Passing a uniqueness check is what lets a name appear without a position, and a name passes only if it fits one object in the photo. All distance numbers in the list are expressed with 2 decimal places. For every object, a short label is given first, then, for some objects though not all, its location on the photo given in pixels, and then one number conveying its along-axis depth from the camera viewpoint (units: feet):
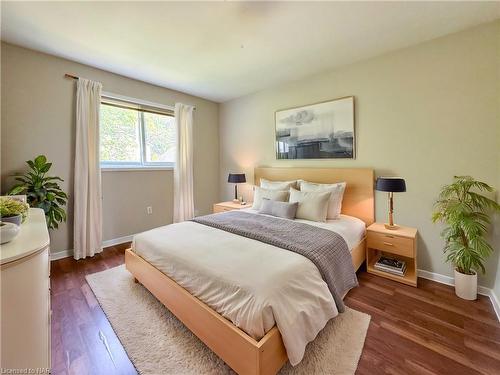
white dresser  2.59
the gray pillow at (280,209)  8.75
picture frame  9.72
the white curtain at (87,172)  9.50
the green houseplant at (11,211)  3.78
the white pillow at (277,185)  10.44
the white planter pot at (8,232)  3.10
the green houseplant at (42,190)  8.02
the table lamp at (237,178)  12.85
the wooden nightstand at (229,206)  12.05
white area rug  4.52
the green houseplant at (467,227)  6.47
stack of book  7.82
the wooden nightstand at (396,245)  7.43
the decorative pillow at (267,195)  9.76
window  10.91
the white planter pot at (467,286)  6.72
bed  3.92
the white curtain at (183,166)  12.97
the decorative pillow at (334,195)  8.82
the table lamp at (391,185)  7.52
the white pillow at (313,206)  8.40
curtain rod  9.32
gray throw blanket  5.50
